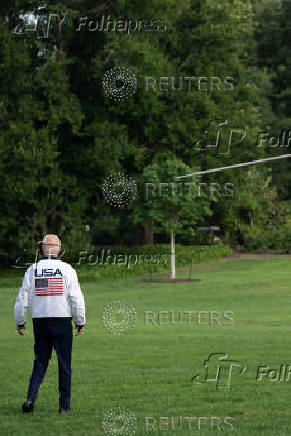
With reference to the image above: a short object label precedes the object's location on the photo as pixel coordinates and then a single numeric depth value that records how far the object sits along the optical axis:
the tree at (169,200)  84.00
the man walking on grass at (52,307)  19.78
